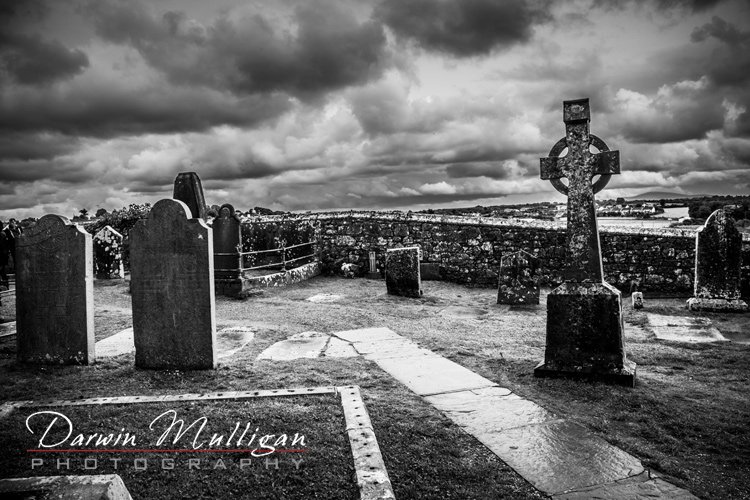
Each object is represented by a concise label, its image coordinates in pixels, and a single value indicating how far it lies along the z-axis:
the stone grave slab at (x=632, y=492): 2.53
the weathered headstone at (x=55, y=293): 5.21
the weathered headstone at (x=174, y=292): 5.06
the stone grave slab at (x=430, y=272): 13.12
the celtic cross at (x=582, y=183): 4.70
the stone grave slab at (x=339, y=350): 5.61
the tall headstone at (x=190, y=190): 9.35
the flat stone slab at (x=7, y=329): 6.59
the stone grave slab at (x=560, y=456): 2.72
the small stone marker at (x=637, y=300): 9.04
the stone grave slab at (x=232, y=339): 5.86
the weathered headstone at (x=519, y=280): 9.77
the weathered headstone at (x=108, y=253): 13.27
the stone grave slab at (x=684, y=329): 6.66
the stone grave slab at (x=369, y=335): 6.46
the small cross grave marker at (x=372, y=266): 13.78
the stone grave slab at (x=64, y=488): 1.32
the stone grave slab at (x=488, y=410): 3.50
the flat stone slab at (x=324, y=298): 10.19
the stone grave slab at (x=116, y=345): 5.79
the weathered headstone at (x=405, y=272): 10.55
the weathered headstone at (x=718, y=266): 8.73
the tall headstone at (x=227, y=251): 10.48
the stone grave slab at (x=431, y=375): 4.36
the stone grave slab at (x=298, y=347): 5.61
